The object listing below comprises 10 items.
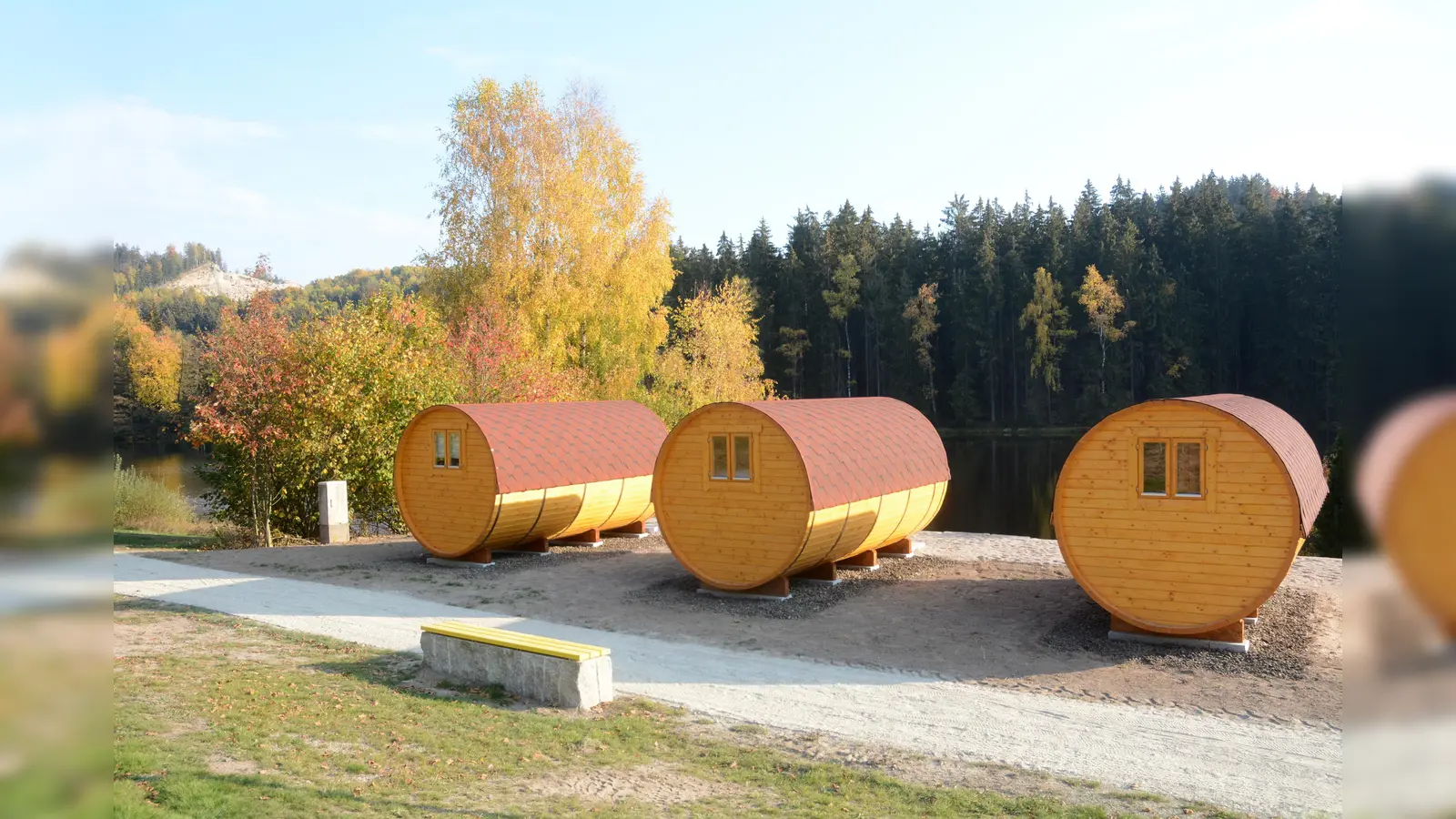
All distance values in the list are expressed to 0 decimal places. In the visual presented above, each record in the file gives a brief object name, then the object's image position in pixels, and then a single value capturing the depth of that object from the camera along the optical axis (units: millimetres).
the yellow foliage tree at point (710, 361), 37969
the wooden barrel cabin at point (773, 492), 16078
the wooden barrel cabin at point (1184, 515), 12617
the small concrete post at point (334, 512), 23781
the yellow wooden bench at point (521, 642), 11164
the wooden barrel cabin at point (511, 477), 19672
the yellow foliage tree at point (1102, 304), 60031
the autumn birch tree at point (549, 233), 32906
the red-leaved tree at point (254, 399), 22734
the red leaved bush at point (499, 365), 28469
